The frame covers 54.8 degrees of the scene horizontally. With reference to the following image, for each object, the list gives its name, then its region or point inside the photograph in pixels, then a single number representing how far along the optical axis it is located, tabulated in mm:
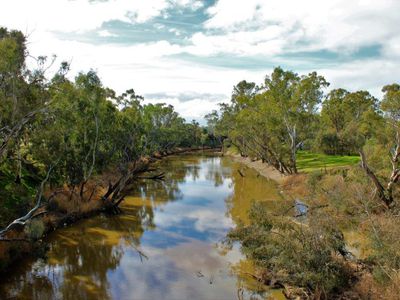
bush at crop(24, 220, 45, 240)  19938
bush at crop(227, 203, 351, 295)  15859
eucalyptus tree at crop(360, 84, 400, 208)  27484
